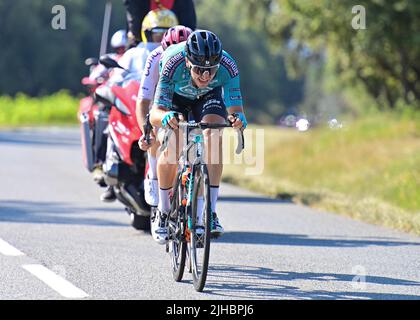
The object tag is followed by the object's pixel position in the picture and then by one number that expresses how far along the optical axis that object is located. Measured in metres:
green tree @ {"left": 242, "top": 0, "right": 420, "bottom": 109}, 30.47
